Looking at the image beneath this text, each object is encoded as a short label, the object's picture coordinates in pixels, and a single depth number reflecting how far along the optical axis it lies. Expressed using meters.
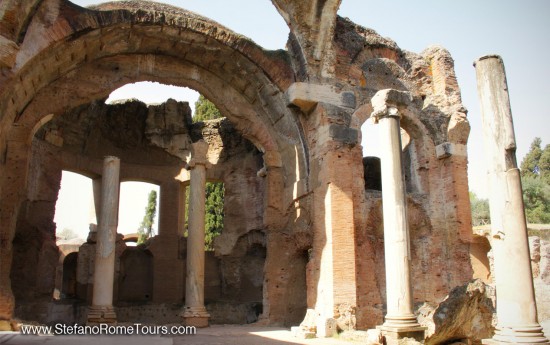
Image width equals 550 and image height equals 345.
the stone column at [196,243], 12.24
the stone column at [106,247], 11.59
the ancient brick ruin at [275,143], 10.48
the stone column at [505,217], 6.40
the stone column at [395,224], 8.09
